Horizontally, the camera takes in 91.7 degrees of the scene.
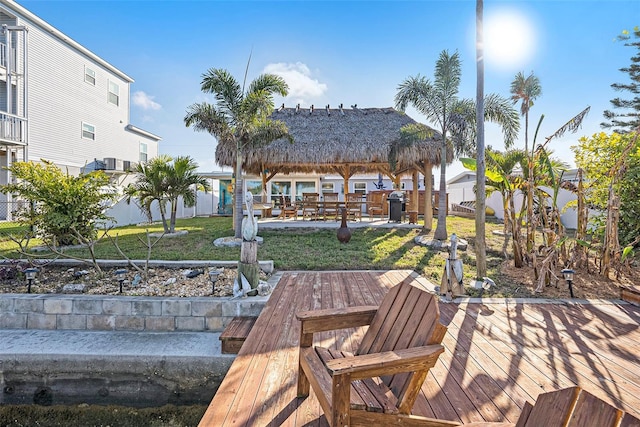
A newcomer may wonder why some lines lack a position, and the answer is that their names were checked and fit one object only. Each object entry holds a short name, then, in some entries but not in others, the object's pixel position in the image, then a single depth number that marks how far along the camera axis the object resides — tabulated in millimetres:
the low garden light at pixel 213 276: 4285
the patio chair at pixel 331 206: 10641
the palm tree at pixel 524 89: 16194
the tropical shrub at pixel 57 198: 5730
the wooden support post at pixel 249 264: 4223
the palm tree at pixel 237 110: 7242
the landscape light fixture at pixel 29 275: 4395
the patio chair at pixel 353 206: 11000
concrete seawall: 3316
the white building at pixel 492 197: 12183
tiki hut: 10039
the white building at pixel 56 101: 10375
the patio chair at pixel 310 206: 10711
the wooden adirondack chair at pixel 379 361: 1483
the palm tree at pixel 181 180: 8945
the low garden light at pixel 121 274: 4461
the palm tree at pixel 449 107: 7867
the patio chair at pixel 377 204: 12355
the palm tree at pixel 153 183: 8844
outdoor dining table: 10641
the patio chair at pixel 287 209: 11617
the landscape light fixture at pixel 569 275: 4199
